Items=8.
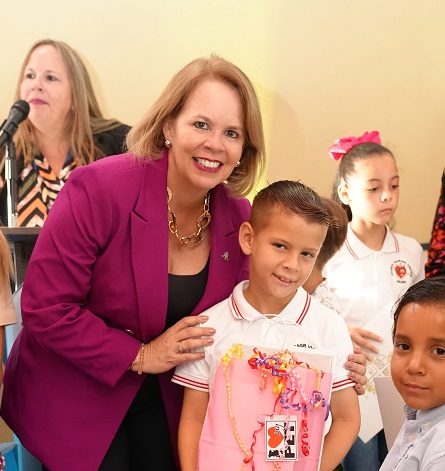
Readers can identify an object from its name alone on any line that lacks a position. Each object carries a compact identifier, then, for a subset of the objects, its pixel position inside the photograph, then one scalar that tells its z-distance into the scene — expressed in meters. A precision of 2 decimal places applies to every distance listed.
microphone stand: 2.93
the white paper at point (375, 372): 2.57
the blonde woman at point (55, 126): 3.39
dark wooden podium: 2.40
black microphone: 2.75
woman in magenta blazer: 1.88
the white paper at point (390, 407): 2.03
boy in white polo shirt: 1.83
